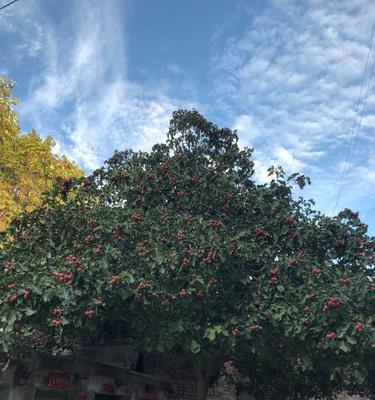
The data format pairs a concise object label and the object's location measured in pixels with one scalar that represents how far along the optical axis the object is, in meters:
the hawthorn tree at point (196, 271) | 8.28
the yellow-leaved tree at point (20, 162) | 18.34
